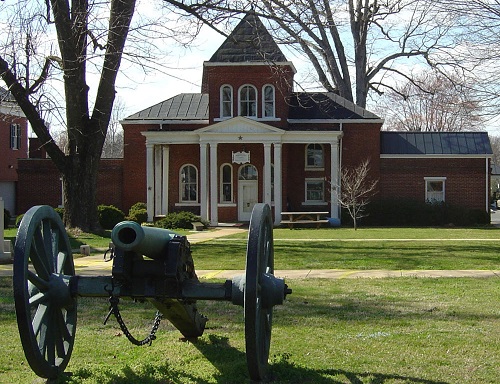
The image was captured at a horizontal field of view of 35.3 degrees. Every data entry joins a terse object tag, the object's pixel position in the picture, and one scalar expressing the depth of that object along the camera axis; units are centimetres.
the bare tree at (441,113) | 3016
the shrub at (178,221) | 3241
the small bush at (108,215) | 3288
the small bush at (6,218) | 3328
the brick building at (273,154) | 3612
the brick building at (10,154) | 4128
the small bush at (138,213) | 3535
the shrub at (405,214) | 3616
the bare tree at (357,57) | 4245
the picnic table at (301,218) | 3284
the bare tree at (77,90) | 2211
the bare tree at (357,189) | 3397
